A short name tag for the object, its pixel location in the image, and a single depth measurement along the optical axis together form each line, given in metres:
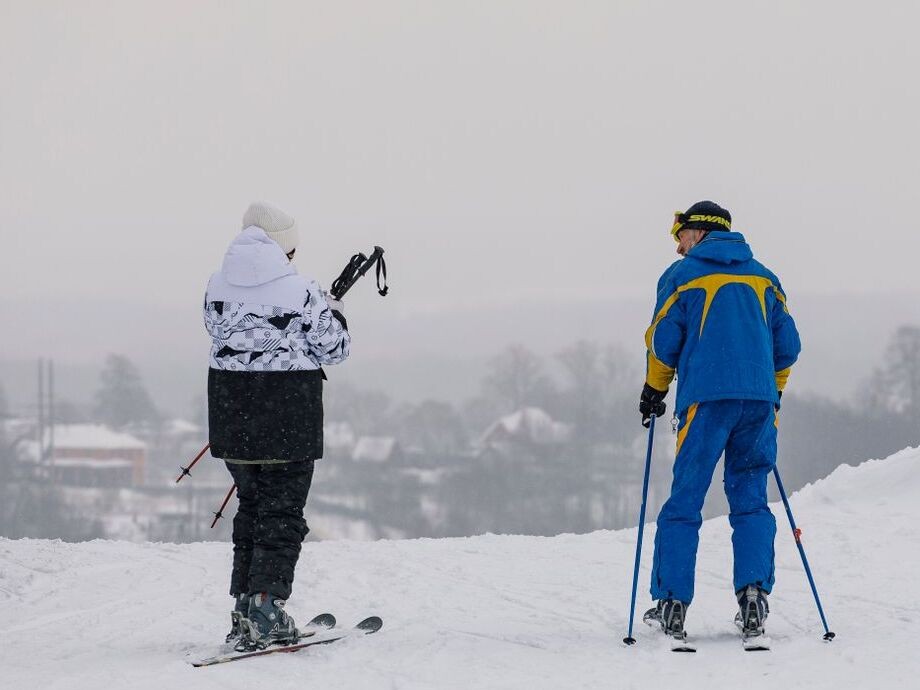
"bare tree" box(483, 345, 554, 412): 158.75
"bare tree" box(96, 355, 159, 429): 149.25
